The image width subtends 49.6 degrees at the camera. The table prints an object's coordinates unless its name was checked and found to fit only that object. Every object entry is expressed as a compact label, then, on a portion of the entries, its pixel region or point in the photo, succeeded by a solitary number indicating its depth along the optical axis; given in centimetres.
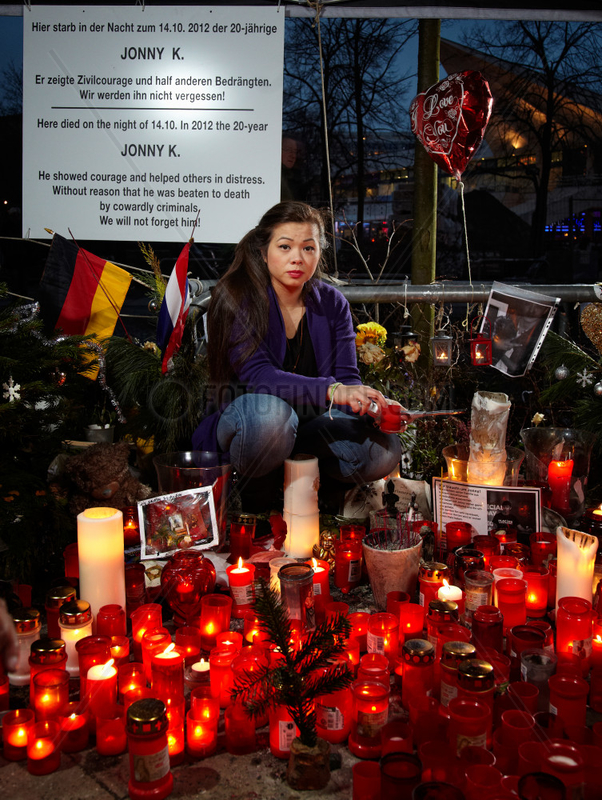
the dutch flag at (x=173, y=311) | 257
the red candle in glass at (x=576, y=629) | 158
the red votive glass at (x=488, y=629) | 158
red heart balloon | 289
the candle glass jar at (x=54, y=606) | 164
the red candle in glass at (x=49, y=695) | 136
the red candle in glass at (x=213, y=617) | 168
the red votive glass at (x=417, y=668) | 145
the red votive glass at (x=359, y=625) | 162
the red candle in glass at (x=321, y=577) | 186
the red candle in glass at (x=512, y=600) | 172
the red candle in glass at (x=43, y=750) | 127
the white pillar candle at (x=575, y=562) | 171
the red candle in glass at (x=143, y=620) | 164
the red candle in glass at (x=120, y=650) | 152
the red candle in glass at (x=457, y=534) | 209
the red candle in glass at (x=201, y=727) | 133
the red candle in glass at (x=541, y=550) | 203
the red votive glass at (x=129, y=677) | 145
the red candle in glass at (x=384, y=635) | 158
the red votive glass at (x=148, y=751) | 118
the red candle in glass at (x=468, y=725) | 120
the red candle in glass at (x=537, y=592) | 184
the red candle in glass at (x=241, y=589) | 186
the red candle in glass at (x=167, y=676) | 138
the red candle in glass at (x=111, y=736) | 133
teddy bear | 215
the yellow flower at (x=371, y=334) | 297
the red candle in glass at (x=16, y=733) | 130
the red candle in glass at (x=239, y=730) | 134
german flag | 282
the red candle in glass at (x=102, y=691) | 137
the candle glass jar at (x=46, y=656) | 143
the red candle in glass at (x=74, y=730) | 133
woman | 232
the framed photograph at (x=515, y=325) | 300
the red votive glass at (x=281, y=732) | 131
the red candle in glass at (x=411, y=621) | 164
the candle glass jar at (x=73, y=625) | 157
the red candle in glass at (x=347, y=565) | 203
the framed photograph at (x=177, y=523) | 217
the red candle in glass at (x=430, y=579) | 179
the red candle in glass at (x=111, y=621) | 163
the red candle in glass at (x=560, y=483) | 251
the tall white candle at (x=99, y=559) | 171
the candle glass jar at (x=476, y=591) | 172
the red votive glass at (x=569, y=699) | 131
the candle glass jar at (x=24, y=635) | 156
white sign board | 299
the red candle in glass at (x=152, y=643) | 150
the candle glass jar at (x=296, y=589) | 166
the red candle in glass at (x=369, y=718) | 131
